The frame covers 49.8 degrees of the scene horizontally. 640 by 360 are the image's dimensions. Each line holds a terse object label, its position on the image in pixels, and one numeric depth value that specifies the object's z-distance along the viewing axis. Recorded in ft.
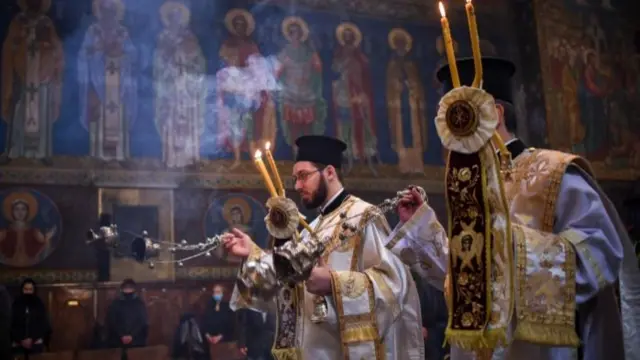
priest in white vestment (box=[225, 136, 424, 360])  10.87
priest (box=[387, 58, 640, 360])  6.88
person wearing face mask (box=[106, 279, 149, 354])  23.84
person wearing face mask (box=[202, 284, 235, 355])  24.90
